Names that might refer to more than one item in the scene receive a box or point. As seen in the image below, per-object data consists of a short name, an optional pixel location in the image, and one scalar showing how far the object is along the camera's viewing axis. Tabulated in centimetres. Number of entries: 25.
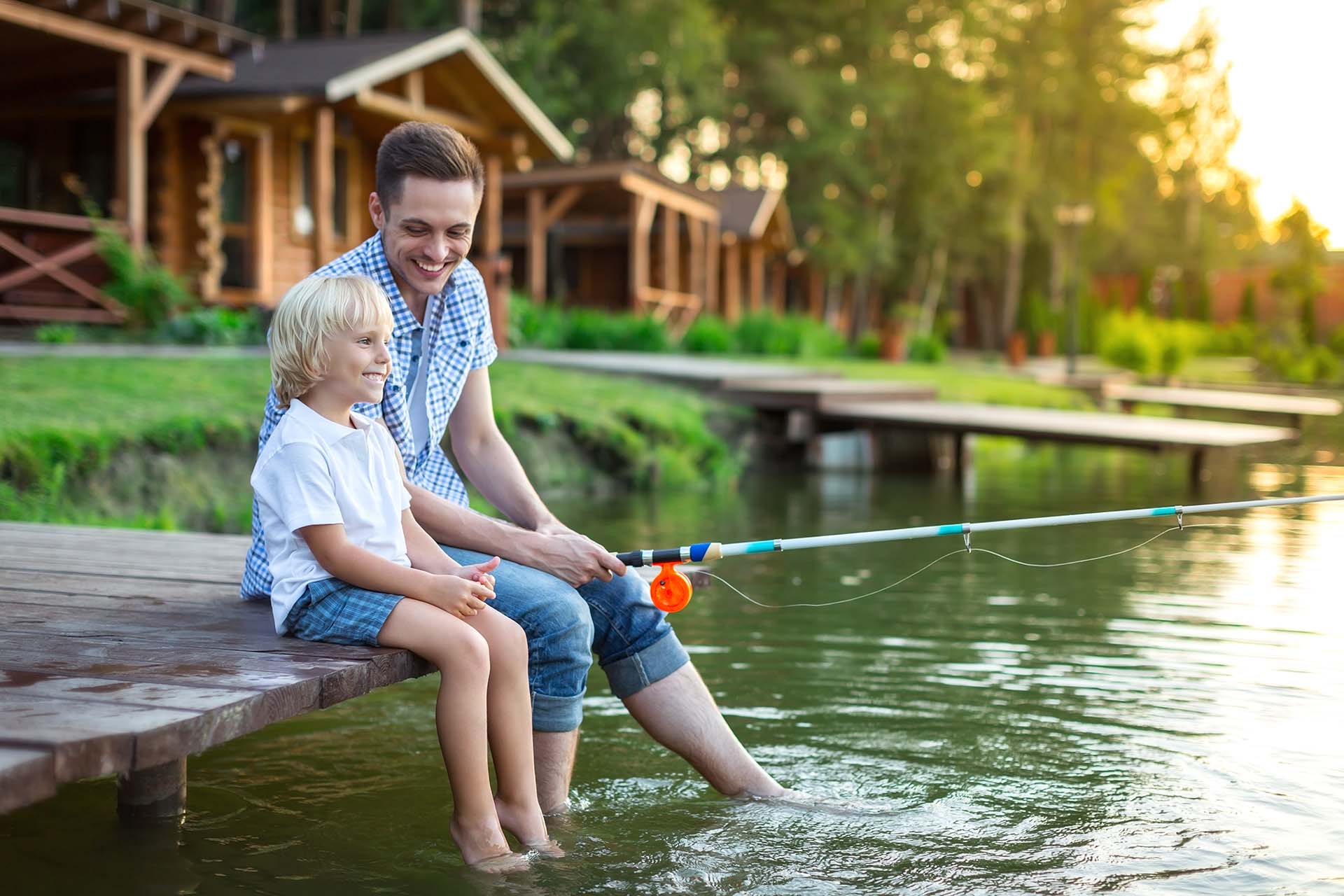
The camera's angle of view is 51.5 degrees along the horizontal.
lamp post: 2445
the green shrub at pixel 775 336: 2067
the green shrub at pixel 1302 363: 2770
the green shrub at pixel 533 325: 1700
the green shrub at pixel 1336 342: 3103
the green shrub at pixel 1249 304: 4169
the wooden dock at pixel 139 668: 211
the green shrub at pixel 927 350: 2466
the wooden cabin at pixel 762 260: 2936
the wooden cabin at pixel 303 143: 1474
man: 307
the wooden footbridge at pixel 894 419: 1091
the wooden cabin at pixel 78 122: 1227
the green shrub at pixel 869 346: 2427
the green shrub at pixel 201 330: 1244
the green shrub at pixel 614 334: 1797
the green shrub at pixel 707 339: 1950
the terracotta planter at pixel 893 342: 2377
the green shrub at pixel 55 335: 1101
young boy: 275
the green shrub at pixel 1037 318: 3491
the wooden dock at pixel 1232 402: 1549
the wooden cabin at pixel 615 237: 2120
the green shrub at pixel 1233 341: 3797
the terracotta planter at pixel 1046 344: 3284
